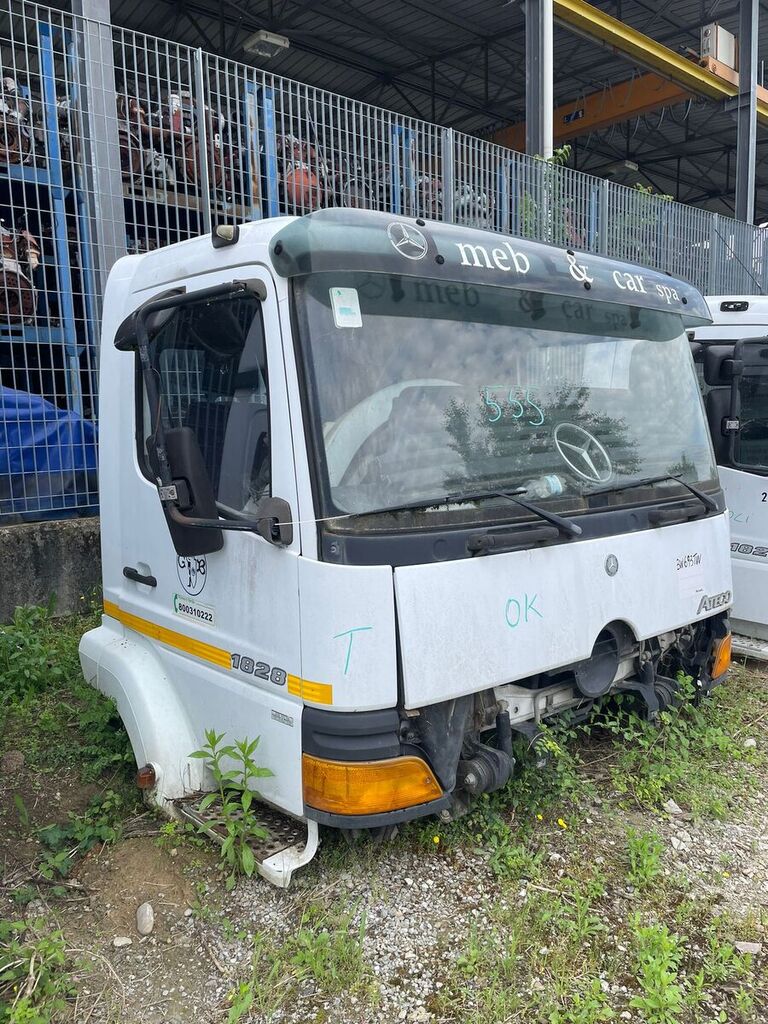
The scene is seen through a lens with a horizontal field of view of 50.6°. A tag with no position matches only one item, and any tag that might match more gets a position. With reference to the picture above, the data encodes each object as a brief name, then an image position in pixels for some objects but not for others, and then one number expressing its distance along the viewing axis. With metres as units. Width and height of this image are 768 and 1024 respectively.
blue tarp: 5.23
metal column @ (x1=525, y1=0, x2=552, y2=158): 8.59
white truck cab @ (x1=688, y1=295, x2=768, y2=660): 5.02
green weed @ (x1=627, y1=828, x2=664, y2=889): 2.87
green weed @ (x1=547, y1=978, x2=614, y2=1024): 2.27
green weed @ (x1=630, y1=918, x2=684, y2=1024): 2.30
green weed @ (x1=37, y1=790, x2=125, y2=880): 2.95
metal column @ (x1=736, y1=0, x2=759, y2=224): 11.88
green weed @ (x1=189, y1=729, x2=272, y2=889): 2.66
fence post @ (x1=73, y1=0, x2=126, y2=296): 5.48
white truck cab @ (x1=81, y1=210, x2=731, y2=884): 2.45
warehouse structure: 5.33
